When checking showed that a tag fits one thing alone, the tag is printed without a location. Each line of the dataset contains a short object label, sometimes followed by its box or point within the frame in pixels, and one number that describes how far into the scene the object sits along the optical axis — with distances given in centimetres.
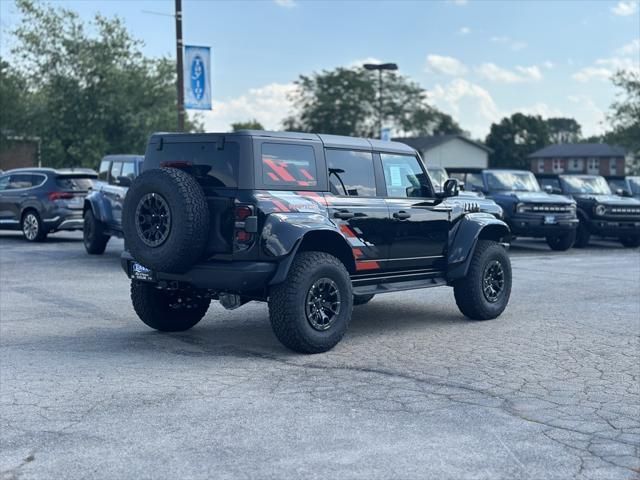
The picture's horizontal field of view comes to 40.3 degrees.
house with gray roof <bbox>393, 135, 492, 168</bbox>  8844
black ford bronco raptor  727
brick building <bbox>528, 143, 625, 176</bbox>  11181
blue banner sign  2159
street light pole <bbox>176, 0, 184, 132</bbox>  2278
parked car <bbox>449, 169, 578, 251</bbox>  1864
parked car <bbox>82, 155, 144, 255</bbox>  1527
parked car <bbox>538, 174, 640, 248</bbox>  2008
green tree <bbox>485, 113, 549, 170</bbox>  11350
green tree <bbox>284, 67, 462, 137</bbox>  7875
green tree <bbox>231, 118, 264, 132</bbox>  13100
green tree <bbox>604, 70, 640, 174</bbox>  5897
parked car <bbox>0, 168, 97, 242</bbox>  1852
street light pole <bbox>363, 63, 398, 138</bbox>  3729
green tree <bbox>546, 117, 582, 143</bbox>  15300
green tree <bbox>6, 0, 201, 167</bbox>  4394
